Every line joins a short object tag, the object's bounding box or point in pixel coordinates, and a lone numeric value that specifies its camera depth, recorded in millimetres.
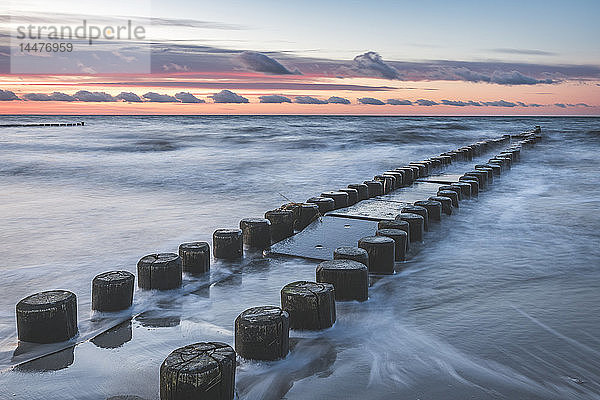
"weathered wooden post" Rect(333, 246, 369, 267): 4148
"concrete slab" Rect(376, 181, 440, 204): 8309
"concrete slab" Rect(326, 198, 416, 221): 6691
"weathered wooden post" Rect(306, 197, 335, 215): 6741
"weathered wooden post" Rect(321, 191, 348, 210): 7234
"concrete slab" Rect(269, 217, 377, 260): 5219
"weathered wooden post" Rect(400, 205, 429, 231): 6193
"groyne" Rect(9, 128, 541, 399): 2379
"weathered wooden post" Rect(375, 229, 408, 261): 5031
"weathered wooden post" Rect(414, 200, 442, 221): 6855
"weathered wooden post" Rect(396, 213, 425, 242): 5785
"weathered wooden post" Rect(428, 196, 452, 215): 7262
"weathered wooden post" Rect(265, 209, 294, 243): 5766
